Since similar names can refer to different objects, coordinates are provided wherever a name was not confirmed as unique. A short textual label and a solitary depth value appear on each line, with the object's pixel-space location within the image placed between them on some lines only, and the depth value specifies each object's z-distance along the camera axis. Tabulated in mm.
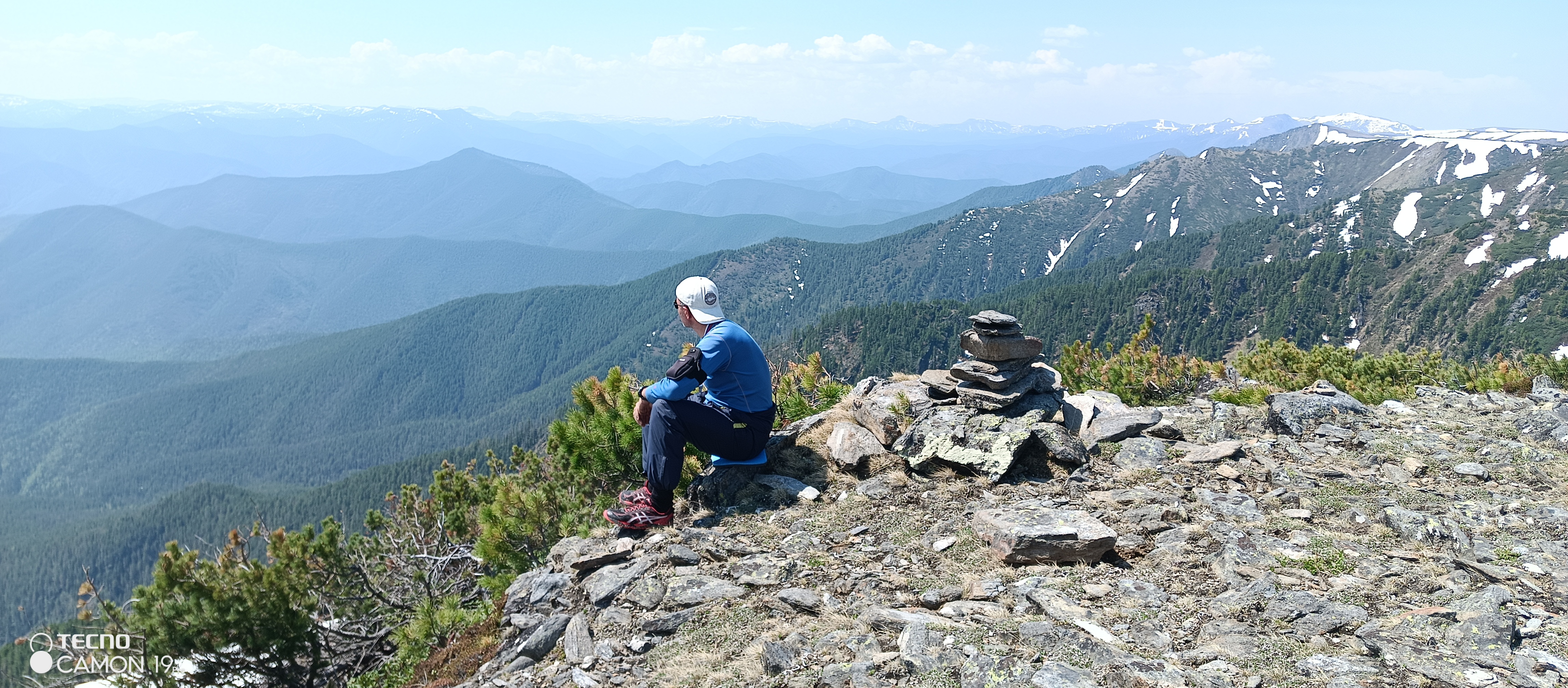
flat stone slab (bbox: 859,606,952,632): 5684
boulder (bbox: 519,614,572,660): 6711
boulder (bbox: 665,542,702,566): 7602
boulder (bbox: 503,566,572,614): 7738
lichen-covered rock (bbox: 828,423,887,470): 9914
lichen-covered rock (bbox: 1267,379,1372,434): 11070
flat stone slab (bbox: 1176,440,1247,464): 9594
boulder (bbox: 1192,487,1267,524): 7891
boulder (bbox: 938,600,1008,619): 5914
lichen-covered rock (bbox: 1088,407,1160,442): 10484
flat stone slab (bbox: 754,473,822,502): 9336
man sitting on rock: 8602
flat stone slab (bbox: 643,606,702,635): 6383
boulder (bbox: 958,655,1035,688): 4617
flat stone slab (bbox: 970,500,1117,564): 6898
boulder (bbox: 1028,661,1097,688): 4508
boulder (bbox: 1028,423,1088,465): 9594
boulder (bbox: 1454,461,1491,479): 8961
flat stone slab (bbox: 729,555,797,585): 7070
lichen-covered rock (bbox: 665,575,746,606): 6816
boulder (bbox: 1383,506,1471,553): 6914
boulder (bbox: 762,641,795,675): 5289
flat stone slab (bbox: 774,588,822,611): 6414
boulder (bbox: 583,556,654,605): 7215
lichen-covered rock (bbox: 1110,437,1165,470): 9648
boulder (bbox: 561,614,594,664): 6297
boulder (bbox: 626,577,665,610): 6891
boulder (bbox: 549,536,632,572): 7965
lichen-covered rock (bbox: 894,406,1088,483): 9547
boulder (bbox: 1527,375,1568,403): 12148
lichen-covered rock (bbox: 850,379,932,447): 10602
